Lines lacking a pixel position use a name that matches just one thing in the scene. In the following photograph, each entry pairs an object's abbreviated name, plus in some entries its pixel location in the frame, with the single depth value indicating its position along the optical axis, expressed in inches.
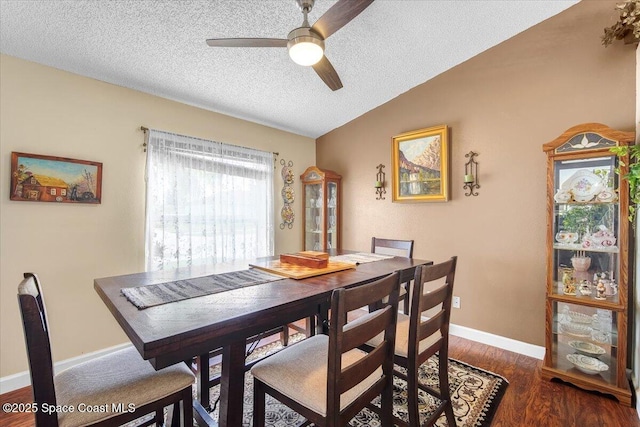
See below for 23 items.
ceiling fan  59.6
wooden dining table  34.8
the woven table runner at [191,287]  46.8
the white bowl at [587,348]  81.2
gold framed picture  118.0
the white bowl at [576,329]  83.6
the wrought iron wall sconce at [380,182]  139.3
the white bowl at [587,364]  79.9
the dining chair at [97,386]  36.6
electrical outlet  117.0
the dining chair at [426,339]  53.9
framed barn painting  80.9
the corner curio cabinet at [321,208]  152.5
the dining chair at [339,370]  40.4
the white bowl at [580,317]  84.3
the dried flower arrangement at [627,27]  70.6
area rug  69.3
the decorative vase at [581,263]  84.0
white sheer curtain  107.3
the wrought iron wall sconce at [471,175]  111.3
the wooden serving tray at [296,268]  63.2
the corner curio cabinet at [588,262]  76.4
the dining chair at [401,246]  94.5
